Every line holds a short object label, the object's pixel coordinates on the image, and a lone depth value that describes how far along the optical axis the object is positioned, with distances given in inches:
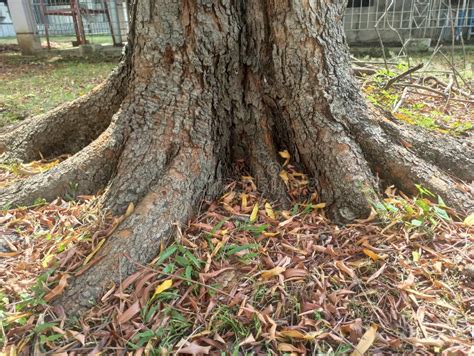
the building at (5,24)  801.8
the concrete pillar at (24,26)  386.3
